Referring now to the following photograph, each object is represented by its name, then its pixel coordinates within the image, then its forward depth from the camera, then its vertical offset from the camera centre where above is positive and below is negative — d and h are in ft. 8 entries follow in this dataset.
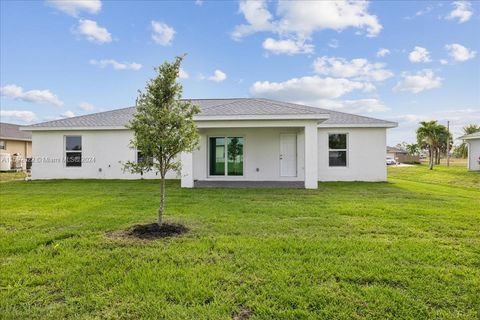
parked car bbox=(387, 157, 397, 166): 147.59 -1.09
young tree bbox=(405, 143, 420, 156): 189.53 +6.59
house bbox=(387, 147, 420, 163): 167.01 +0.51
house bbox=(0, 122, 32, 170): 80.32 +5.33
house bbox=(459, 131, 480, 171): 80.20 +2.02
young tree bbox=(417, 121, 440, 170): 99.04 +9.21
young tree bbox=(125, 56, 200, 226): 18.53 +2.54
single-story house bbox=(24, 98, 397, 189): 42.42 +2.04
